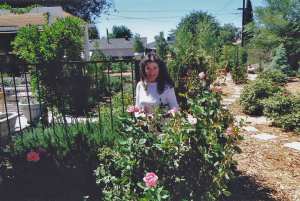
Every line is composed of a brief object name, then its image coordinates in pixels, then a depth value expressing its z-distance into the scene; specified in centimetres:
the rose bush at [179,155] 165
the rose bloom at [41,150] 236
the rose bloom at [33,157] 224
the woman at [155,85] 235
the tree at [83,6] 1802
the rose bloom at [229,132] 160
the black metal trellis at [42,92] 277
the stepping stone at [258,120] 505
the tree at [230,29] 3250
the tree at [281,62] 1296
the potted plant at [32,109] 546
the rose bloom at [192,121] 156
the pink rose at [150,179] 136
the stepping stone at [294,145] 357
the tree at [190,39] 516
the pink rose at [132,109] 181
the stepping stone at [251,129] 448
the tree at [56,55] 357
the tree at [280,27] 1323
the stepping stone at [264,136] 402
